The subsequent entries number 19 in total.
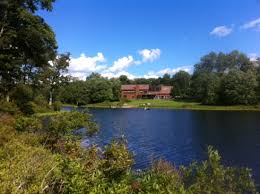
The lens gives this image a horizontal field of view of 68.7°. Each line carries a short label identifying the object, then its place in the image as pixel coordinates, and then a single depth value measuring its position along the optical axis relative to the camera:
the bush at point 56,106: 37.10
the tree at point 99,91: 68.86
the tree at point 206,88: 55.55
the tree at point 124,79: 102.19
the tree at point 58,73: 41.14
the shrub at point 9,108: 18.00
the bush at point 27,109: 22.07
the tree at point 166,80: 95.50
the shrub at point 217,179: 5.03
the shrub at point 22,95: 23.73
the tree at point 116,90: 70.69
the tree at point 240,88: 51.39
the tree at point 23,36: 15.56
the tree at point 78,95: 66.68
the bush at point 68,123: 11.07
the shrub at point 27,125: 11.60
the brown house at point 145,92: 84.19
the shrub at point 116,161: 5.41
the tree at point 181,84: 72.70
